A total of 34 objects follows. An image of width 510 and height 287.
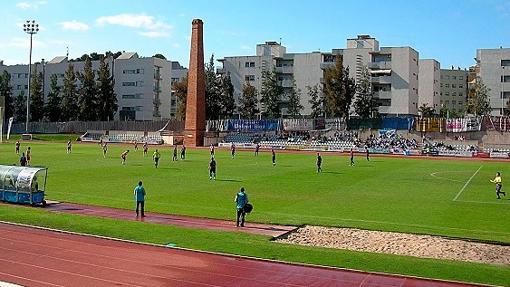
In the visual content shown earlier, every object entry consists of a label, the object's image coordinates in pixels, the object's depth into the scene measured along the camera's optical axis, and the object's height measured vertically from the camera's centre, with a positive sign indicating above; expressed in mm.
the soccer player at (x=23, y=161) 41206 -2465
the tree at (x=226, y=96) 105812 +7349
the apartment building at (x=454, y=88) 141500 +13835
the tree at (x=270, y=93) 102750 +7940
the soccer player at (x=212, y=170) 38312 -2525
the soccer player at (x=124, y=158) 49406 -2445
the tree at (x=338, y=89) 94875 +8404
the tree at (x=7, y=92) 120312 +7870
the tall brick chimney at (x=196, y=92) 83812 +6357
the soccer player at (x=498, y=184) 31017 -2342
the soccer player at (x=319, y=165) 45322 -2257
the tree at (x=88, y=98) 112750 +6598
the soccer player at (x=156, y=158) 47034 -2173
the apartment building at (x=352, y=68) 98250 +13267
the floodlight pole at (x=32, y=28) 88350 +16104
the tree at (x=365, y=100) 96188 +6870
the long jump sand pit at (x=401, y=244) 18219 -3696
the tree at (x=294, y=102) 101125 +6463
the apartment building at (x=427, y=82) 123812 +13177
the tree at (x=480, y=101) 92194 +7077
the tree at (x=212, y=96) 105250 +7200
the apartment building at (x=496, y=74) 97638 +12204
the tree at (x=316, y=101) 101012 +6579
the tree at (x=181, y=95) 108812 +7501
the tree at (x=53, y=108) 120500 +4634
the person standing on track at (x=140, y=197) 24297 -2869
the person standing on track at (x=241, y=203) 22156 -2725
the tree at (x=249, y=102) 102750 +6293
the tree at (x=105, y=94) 110875 +7643
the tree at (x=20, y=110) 123438 +4066
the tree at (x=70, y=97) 115519 +6884
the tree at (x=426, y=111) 108069 +5863
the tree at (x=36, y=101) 120062 +5989
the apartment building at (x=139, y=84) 120000 +10580
